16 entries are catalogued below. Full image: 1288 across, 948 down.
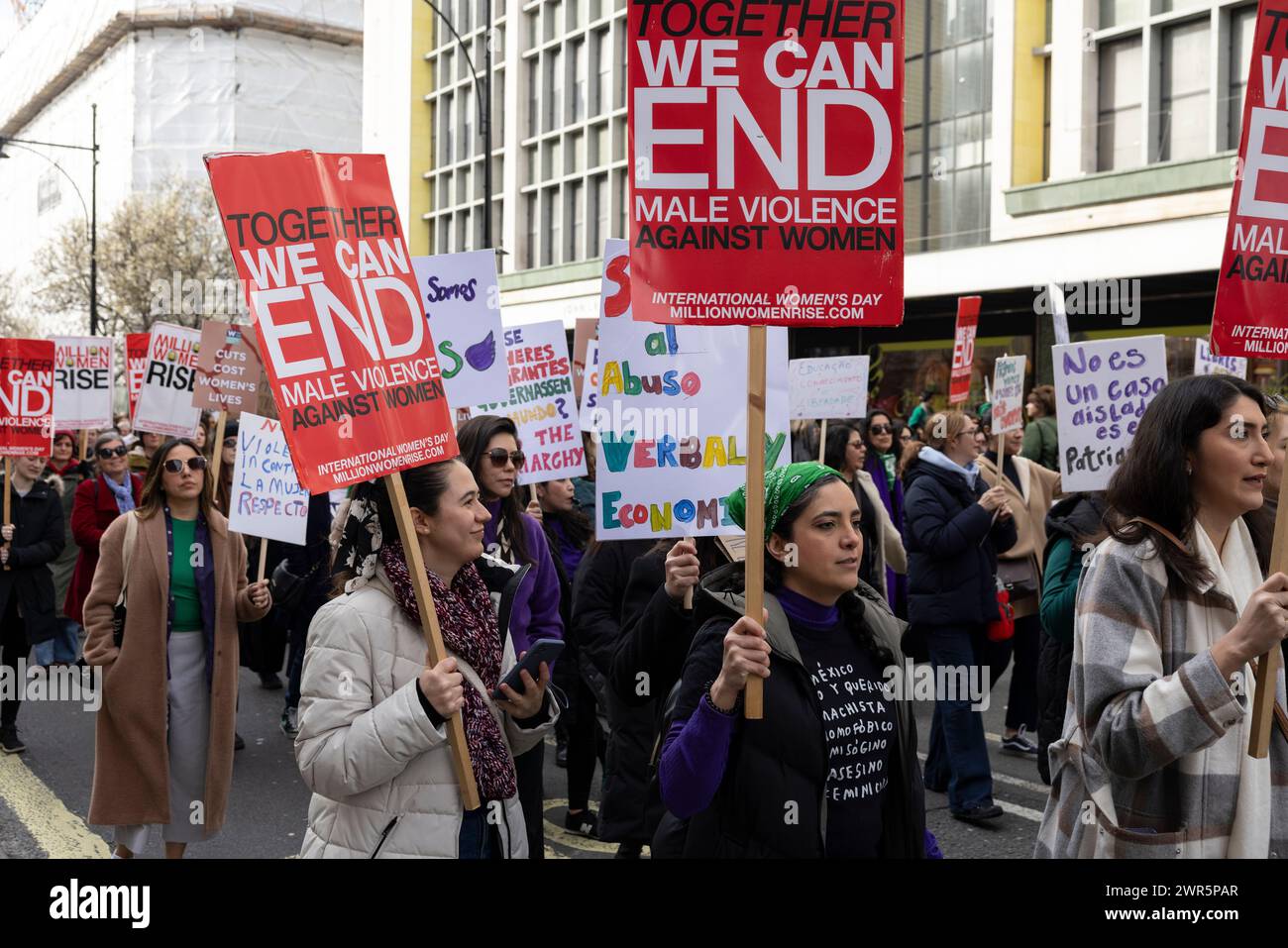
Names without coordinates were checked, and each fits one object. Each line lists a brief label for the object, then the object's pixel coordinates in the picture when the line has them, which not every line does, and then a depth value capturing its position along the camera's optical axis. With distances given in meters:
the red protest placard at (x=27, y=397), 8.91
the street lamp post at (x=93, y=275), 36.78
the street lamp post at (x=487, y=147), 20.28
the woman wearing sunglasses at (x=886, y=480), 9.59
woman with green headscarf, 2.94
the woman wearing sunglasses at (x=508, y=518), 5.21
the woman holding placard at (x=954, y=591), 6.47
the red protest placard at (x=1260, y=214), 3.53
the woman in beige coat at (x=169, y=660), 5.42
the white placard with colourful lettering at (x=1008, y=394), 8.95
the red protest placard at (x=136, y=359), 14.95
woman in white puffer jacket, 3.17
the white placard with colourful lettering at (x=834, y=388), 10.04
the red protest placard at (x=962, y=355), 11.41
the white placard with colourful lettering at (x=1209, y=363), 7.73
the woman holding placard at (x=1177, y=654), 2.76
